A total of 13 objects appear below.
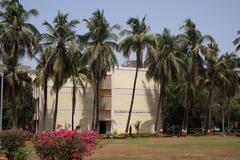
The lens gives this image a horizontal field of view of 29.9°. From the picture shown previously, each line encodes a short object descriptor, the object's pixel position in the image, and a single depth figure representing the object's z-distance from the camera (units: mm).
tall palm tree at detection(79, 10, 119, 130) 50062
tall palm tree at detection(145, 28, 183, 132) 53938
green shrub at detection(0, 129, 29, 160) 19531
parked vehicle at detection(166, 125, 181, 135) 68969
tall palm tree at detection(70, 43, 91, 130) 48125
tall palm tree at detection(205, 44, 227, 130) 59228
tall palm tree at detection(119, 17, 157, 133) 52375
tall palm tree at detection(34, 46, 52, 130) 47281
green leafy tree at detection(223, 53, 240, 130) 61562
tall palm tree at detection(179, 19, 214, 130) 56156
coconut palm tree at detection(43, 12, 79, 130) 47188
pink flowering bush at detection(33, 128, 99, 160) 12977
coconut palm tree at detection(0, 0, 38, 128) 43281
